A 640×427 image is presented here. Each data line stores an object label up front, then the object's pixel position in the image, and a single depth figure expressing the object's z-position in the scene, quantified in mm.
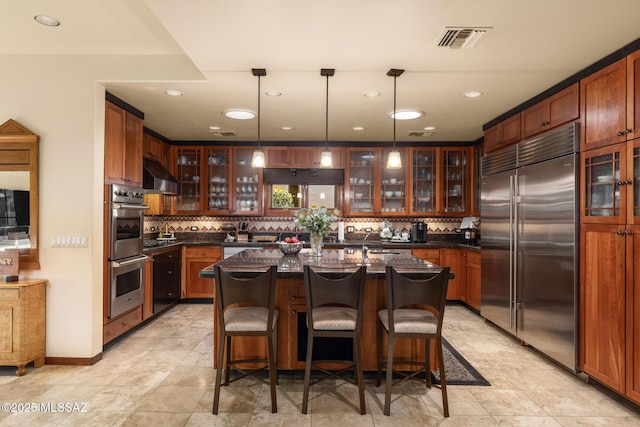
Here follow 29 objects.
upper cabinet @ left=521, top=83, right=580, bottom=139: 3121
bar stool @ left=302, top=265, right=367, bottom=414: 2422
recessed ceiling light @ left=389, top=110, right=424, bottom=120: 4195
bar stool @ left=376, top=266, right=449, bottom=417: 2404
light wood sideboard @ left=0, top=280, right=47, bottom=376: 2953
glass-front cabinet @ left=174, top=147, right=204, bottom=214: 6004
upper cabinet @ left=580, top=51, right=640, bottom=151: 2541
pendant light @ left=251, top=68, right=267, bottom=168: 3468
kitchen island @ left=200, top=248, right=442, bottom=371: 2900
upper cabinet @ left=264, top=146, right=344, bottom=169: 5992
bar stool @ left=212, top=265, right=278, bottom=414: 2412
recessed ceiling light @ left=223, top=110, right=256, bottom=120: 4262
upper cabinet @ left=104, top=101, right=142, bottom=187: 3576
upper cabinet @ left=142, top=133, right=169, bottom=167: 5113
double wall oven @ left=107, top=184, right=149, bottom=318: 3557
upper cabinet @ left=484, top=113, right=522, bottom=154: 4016
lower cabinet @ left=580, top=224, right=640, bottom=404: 2518
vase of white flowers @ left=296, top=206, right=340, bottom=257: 3467
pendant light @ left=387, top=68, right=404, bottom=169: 3309
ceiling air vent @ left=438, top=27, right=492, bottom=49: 2385
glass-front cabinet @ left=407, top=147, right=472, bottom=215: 6008
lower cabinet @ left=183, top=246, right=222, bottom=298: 5609
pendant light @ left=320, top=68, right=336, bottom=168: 3426
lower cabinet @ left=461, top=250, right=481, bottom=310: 5023
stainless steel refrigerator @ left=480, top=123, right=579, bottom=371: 3072
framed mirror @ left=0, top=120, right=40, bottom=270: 3172
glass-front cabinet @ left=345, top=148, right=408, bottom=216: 6027
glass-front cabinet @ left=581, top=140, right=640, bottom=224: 2539
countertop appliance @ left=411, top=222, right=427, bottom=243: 5922
